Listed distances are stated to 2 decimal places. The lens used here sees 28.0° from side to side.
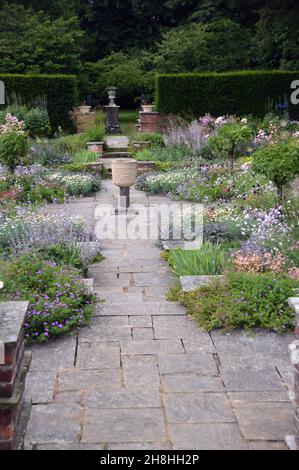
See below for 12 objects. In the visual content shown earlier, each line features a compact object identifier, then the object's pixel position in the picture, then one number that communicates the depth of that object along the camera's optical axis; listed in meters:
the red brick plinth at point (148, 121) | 15.76
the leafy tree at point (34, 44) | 18.09
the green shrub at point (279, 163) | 6.46
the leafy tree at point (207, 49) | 19.11
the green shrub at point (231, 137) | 9.41
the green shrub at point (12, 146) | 8.91
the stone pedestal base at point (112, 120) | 17.94
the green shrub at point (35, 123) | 13.27
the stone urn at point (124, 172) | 8.26
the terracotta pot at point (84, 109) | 16.36
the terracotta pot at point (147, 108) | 16.61
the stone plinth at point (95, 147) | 13.17
